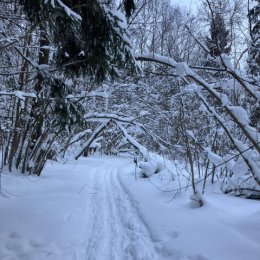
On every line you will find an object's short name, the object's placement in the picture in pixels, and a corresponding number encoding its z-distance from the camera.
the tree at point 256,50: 3.82
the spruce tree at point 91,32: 4.06
